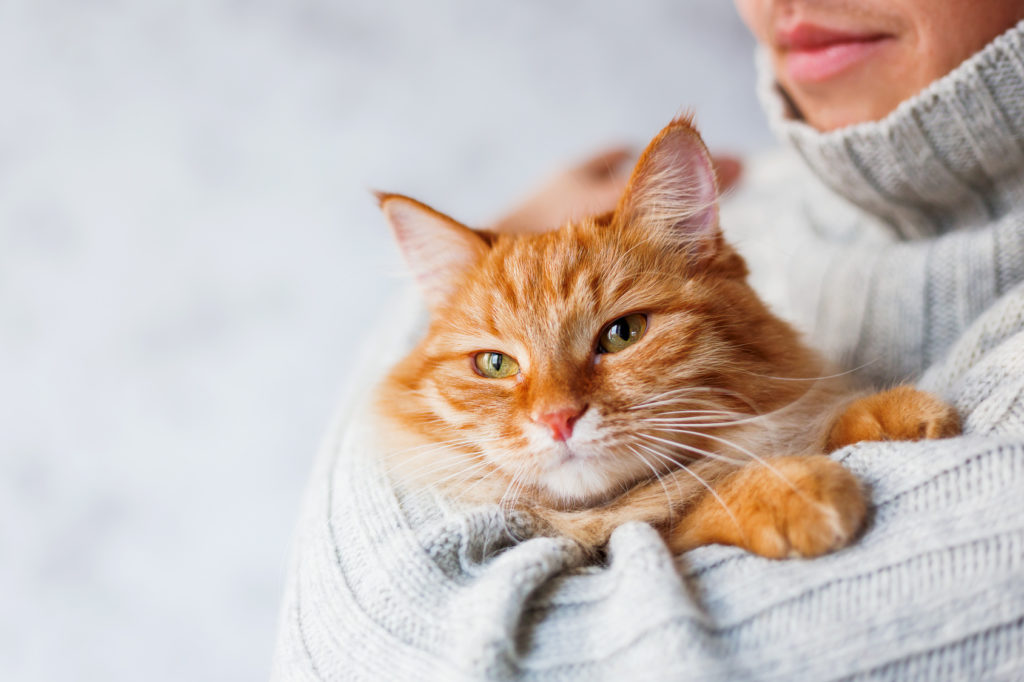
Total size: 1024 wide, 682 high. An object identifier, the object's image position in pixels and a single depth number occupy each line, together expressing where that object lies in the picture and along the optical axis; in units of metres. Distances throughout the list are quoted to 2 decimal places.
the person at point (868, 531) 0.48
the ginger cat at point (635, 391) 0.53
